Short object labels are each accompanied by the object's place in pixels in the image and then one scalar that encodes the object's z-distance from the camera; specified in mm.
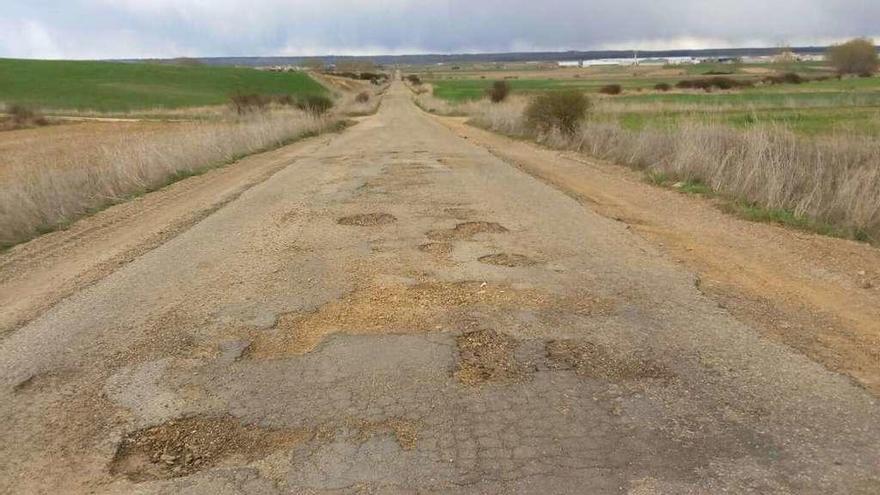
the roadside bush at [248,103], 41062
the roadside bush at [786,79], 80669
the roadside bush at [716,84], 72812
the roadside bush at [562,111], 23188
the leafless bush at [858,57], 110062
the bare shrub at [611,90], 68012
